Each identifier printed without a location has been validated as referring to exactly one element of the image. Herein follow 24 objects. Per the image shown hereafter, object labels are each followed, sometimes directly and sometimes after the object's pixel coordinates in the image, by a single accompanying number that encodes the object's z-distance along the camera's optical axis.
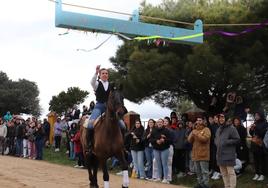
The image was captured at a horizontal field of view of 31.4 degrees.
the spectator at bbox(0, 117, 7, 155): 25.14
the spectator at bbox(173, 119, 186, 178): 14.62
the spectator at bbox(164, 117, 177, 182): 14.26
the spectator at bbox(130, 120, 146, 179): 15.29
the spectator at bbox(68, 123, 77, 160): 20.47
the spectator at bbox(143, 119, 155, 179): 15.13
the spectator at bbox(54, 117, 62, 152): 23.81
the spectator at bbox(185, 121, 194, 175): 14.46
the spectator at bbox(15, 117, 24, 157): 23.72
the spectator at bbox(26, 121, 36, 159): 22.62
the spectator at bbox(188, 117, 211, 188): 12.27
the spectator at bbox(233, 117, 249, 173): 13.41
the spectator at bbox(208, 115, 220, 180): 13.53
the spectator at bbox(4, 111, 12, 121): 29.02
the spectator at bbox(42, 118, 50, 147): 24.22
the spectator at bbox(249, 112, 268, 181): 12.84
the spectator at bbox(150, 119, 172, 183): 14.22
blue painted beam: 12.14
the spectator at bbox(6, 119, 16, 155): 24.59
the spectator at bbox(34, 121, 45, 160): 21.86
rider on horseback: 10.95
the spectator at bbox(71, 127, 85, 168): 18.97
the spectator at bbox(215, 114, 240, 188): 11.50
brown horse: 10.38
